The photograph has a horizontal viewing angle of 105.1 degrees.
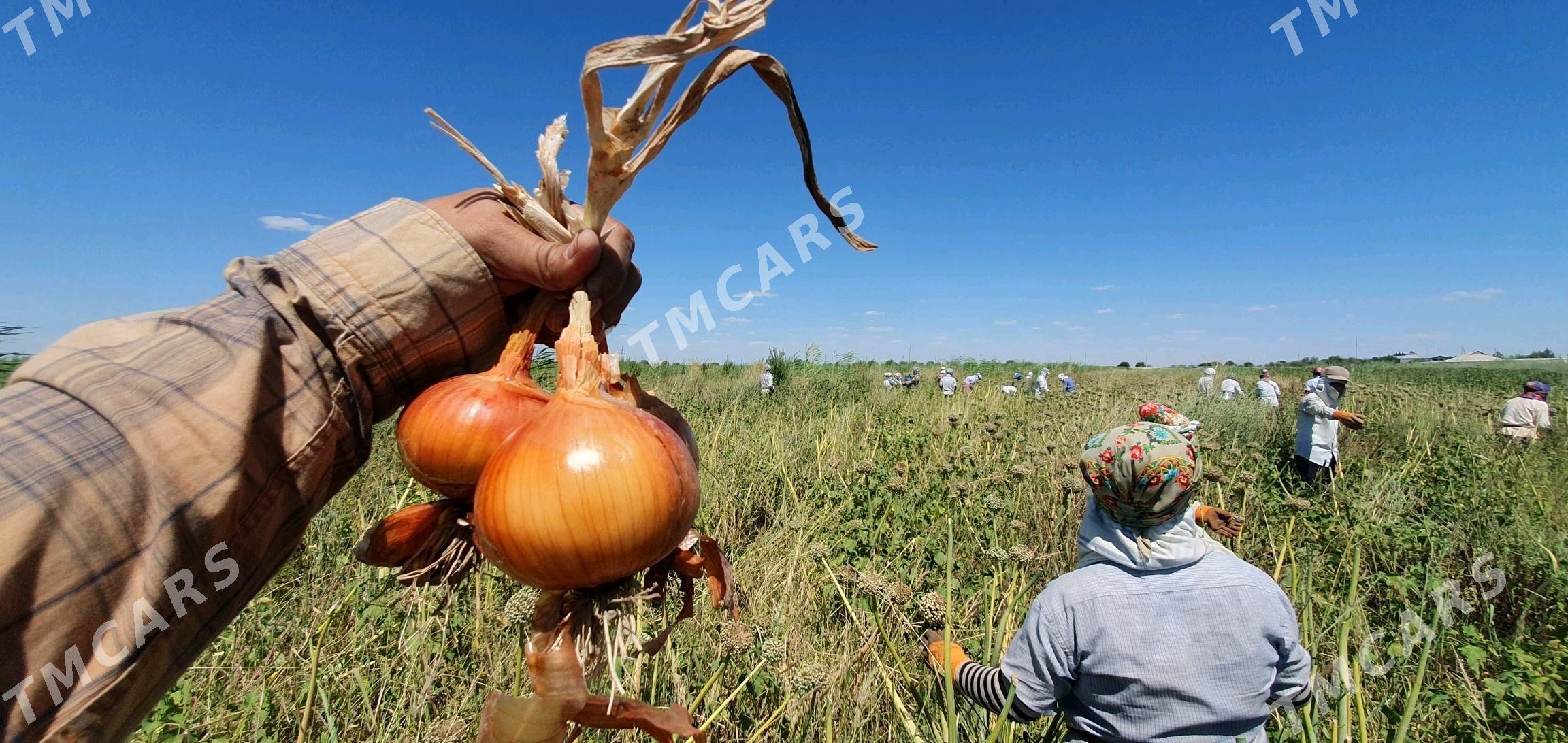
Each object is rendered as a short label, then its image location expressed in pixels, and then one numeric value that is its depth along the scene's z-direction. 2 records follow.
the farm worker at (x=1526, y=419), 6.28
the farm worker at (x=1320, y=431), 5.41
